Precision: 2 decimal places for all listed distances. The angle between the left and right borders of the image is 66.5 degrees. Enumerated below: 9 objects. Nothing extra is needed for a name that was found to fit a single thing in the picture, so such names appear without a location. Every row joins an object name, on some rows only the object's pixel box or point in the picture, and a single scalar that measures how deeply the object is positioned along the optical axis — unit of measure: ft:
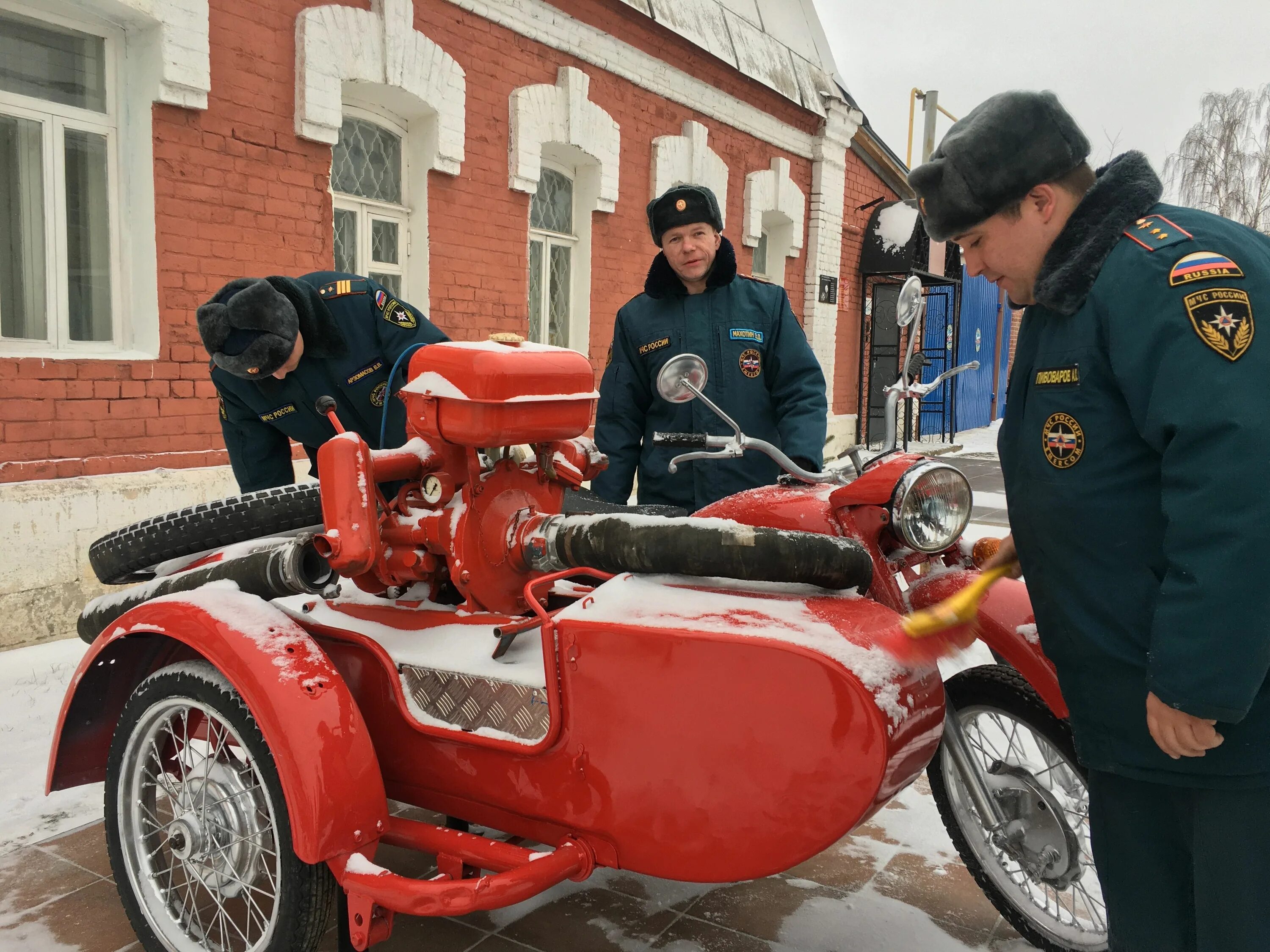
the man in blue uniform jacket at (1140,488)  4.25
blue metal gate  61.21
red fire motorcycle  5.87
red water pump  7.02
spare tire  8.18
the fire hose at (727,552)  6.11
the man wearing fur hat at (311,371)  9.39
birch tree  91.25
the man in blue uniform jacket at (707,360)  10.97
